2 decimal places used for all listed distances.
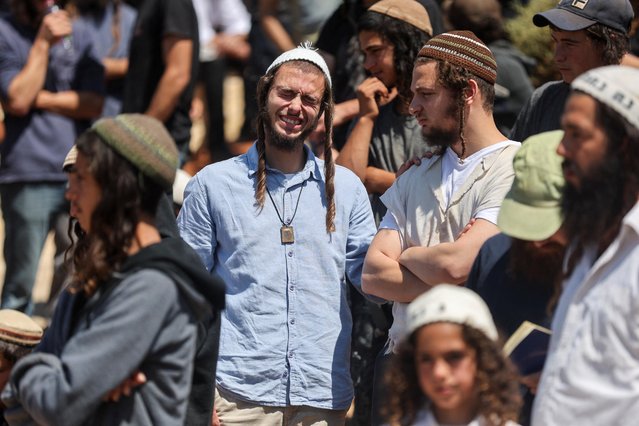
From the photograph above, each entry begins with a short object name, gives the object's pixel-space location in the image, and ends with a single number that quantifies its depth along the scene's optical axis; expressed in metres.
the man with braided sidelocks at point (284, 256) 9.47
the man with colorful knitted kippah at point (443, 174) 9.07
